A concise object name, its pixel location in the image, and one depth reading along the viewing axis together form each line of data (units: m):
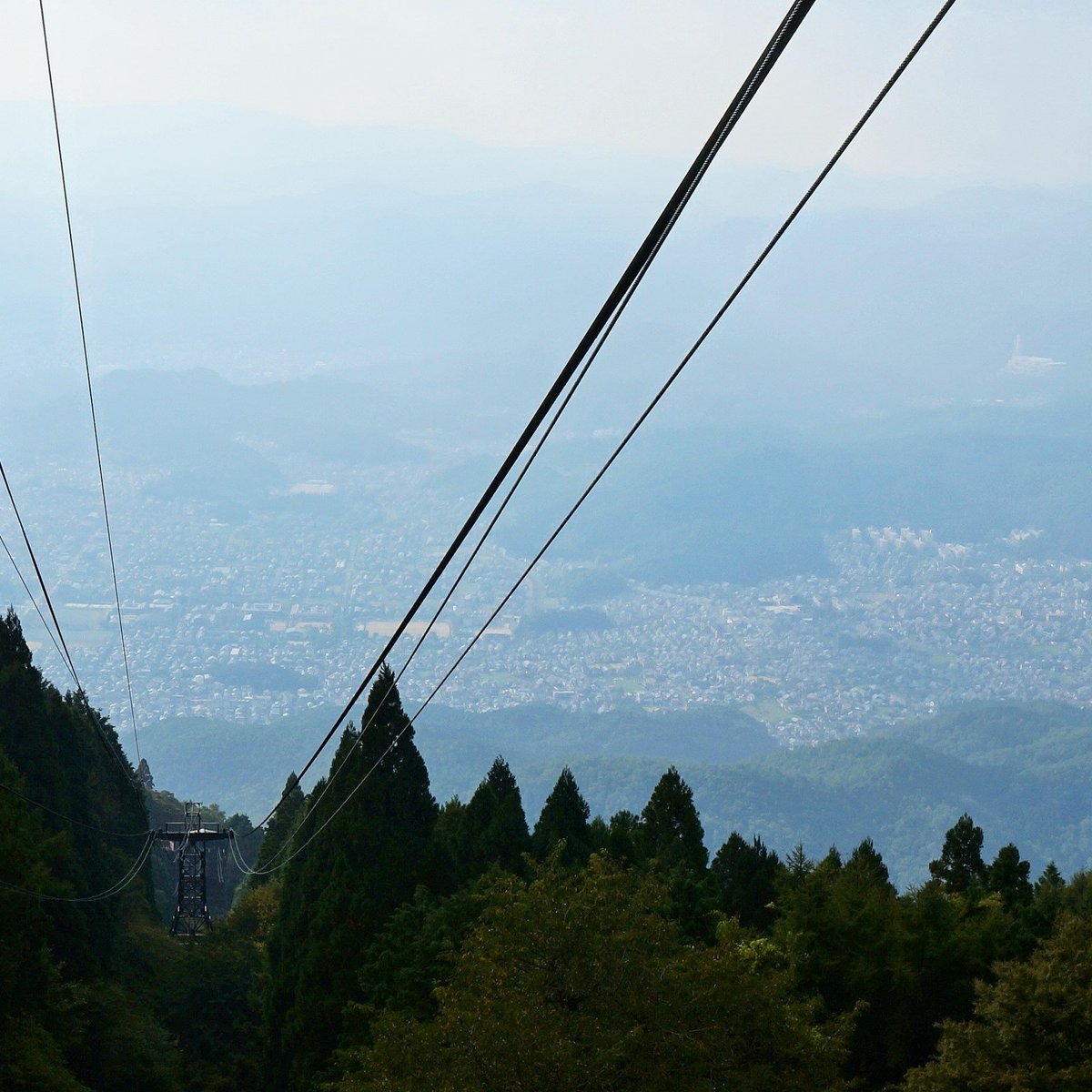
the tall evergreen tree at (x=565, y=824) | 39.78
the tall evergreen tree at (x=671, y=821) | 41.91
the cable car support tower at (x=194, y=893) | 43.81
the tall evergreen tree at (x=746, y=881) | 38.19
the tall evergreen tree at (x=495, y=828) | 39.28
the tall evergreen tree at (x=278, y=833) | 61.00
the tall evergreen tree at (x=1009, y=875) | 36.47
